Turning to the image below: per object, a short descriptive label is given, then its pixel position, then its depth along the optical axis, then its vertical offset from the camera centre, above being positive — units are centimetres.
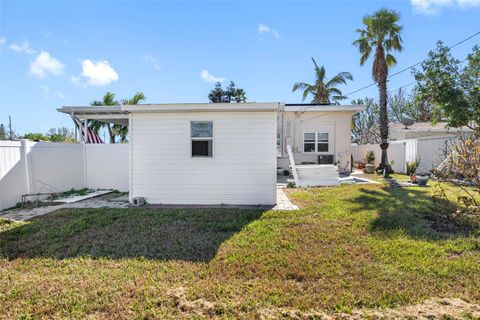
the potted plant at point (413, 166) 1300 -64
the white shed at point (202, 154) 770 -2
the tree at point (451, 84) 907 +238
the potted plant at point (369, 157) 1736 -27
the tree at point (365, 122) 3291 +386
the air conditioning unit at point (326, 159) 1558 -34
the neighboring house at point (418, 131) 2002 +163
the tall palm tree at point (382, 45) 1377 +566
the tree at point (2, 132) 2180 +189
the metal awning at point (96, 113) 1059 +168
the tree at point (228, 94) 2581 +573
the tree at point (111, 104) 1786 +334
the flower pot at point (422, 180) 1037 -105
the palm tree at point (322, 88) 2312 +553
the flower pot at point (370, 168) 1524 -88
